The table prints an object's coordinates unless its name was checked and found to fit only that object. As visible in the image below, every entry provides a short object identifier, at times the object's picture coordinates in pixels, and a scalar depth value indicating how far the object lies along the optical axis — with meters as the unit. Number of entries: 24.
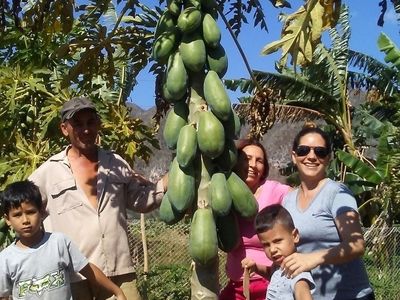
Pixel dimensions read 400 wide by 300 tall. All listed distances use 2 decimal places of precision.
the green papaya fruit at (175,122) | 3.00
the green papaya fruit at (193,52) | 2.92
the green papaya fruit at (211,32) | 2.93
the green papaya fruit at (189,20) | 2.91
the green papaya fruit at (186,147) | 2.87
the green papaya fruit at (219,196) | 2.85
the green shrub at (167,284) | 6.73
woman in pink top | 3.46
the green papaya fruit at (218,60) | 2.99
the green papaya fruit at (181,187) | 2.91
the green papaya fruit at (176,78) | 2.92
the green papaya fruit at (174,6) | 3.03
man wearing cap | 3.70
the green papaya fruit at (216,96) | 2.88
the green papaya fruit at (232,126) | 2.99
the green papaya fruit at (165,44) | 2.99
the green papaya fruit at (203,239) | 2.81
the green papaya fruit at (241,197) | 2.93
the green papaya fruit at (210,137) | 2.84
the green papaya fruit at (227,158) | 2.98
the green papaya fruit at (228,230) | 3.00
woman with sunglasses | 3.02
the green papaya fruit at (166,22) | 3.04
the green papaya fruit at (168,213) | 2.98
